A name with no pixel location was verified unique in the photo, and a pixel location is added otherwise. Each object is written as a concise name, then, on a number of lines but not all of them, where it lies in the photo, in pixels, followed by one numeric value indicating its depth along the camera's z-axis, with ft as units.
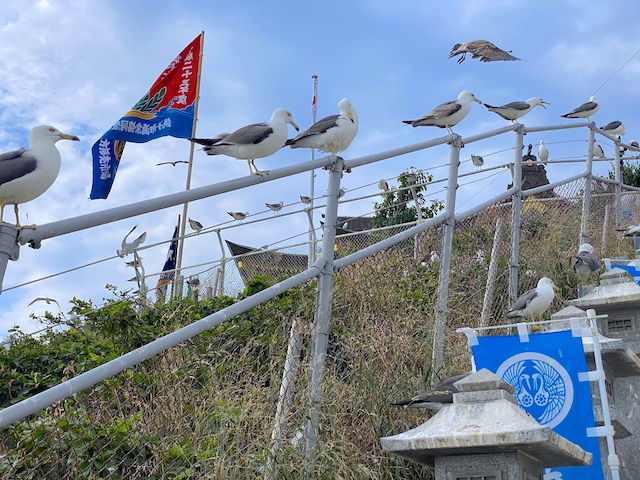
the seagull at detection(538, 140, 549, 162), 76.76
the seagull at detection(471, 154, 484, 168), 34.98
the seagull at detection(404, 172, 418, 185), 42.32
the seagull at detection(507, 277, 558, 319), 25.64
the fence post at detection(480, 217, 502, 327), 25.96
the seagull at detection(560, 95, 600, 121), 52.95
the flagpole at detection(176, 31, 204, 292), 49.66
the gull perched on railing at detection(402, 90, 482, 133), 28.81
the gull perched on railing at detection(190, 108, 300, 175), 17.53
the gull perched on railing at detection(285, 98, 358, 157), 19.22
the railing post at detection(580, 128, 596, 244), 38.22
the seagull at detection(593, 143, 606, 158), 59.20
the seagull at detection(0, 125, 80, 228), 12.25
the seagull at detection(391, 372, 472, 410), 15.75
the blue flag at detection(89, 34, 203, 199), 52.70
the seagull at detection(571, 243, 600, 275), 31.22
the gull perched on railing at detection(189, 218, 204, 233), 46.89
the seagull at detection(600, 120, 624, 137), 62.18
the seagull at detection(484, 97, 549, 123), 38.83
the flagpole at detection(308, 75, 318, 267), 35.18
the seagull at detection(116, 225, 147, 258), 33.95
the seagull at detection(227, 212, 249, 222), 43.62
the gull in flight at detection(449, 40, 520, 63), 44.29
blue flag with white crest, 19.65
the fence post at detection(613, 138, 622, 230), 46.10
